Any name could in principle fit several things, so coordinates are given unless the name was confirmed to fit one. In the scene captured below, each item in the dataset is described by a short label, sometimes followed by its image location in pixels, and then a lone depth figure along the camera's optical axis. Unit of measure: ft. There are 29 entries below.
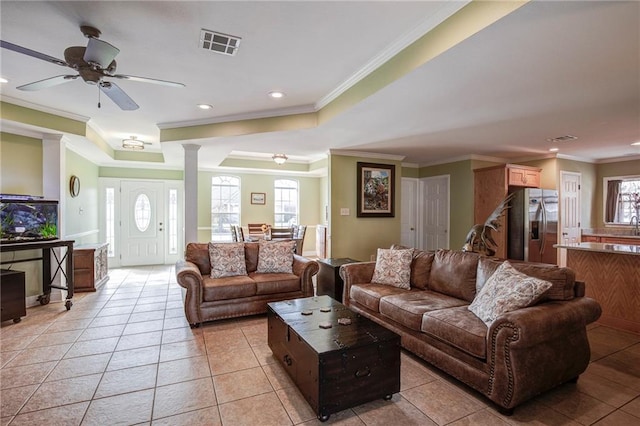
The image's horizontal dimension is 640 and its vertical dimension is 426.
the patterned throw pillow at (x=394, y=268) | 11.70
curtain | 21.48
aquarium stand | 12.67
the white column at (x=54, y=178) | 14.62
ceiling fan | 6.80
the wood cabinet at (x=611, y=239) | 17.04
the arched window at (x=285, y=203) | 28.86
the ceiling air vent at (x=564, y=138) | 15.40
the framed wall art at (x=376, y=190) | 19.72
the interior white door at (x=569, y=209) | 20.24
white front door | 23.89
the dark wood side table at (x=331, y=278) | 13.82
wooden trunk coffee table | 6.51
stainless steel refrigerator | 17.99
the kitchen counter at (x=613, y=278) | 11.09
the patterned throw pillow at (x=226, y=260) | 13.16
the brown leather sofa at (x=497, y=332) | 6.57
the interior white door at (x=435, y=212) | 22.62
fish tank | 12.66
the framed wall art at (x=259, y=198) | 27.68
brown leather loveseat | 11.61
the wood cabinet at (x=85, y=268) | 16.43
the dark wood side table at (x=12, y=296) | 11.49
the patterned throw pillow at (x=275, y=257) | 14.01
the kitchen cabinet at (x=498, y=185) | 18.66
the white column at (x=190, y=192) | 16.43
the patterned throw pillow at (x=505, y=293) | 7.28
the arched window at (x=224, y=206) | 26.73
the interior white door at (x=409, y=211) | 24.63
